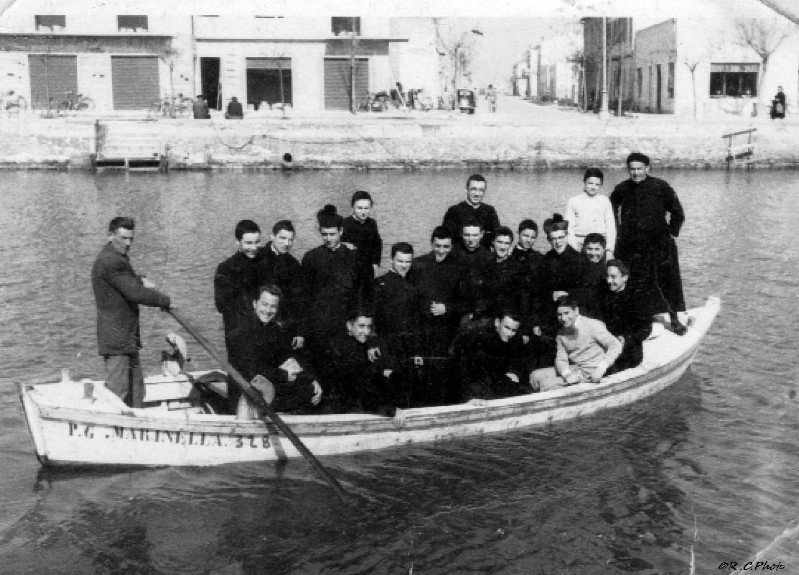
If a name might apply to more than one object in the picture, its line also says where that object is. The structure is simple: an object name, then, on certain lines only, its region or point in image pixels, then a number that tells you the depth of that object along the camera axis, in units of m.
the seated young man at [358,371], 8.80
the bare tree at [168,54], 45.25
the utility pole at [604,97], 40.59
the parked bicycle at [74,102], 44.16
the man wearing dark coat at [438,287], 9.23
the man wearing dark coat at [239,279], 8.66
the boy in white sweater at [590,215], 10.49
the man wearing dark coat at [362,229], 10.16
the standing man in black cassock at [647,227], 10.66
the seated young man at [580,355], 9.36
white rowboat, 8.01
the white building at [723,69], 45.41
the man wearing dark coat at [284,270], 8.89
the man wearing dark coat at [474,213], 10.34
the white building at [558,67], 73.81
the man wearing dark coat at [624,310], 9.38
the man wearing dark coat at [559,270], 9.59
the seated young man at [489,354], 9.11
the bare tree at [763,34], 44.00
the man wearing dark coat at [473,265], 9.38
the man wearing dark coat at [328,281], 9.13
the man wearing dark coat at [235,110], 39.66
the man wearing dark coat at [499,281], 9.34
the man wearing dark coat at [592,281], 9.62
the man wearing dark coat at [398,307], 9.05
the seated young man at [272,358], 8.36
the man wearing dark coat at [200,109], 38.19
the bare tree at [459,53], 60.41
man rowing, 7.98
